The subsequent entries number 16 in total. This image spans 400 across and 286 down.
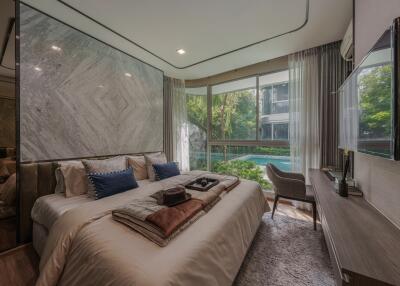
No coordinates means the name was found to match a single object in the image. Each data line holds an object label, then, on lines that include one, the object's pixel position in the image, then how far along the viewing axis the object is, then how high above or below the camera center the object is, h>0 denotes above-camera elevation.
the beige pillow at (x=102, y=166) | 2.11 -0.33
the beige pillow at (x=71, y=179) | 2.07 -0.46
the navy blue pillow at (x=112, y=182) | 2.00 -0.50
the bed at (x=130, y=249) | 0.94 -0.68
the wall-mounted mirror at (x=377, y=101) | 1.01 +0.30
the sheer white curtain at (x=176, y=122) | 4.36 +0.50
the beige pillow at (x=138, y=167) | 2.87 -0.42
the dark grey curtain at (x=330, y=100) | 2.82 +0.70
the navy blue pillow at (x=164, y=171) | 2.81 -0.48
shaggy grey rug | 1.56 -1.21
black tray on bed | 2.10 -0.55
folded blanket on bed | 1.18 -0.57
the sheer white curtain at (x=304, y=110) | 2.99 +0.56
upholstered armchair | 2.31 -0.65
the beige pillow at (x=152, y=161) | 2.91 -0.34
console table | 0.77 -0.56
